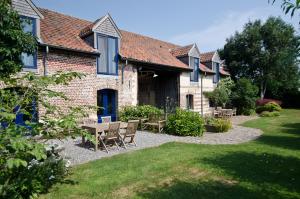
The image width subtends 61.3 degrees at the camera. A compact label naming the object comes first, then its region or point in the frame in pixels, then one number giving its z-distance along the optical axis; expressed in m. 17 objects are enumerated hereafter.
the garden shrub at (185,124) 12.73
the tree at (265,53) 34.28
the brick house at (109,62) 12.17
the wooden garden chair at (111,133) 9.19
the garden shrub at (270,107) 28.19
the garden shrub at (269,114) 24.33
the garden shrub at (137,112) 14.68
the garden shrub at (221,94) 24.66
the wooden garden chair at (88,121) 13.32
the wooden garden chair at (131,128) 9.92
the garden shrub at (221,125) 14.12
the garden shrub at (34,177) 4.21
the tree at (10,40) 5.39
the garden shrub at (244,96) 25.96
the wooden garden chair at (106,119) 11.95
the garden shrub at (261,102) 30.98
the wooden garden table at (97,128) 9.16
